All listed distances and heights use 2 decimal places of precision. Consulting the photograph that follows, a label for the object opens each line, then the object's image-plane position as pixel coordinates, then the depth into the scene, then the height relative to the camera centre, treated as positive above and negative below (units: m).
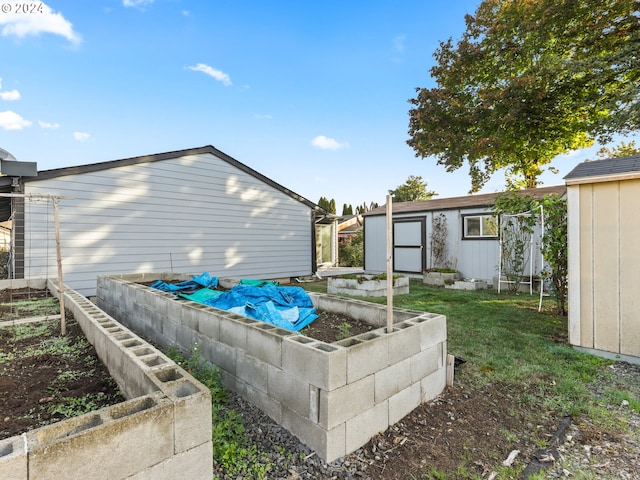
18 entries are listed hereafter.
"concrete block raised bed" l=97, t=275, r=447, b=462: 2.01 -1.00
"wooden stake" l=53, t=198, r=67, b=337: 3.28 -0.50
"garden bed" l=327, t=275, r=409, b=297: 7.69 -1.16
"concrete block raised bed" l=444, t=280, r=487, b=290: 8.71 -1.29
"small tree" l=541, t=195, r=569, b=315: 5.20 -0.18
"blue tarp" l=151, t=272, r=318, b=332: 3.49 -0.80
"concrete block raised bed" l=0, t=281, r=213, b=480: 1.10 -0.78
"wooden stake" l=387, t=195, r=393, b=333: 2.57 -0.33
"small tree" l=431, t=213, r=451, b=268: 10.18 -0.08
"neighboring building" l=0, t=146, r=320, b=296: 6.22 +0.51
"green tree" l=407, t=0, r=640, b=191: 8.19 +4.55
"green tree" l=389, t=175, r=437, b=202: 28.69 +4.65
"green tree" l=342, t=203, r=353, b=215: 35.19 +3.52
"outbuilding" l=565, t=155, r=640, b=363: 3.49 -0.21
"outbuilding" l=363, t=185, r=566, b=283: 9.27 +0.16
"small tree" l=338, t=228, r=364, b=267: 16.66 -0.64
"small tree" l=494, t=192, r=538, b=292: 7.31 +0.14
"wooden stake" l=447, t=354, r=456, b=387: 2.99 -1.26
